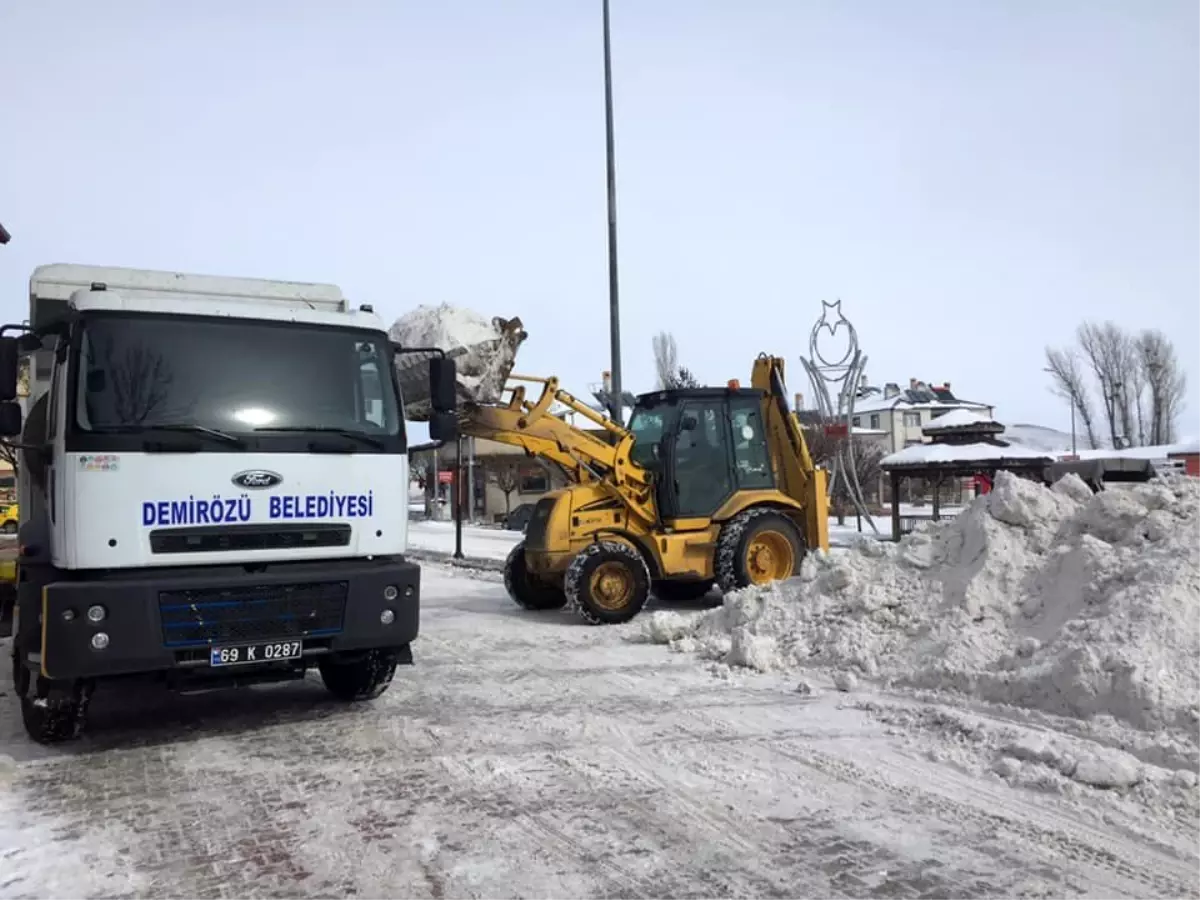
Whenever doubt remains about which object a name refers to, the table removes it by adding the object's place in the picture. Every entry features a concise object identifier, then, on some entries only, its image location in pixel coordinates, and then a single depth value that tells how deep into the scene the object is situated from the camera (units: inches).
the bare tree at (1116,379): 2217.0
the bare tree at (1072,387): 2268.7
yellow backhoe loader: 460.4
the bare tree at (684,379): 1421.0
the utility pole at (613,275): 606.5
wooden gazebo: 858.1
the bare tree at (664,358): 1989.5
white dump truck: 224.8
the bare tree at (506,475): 1779.0
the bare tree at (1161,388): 2177.7
